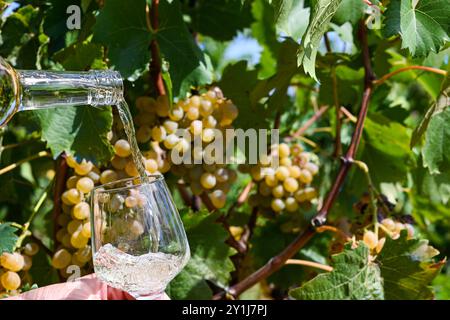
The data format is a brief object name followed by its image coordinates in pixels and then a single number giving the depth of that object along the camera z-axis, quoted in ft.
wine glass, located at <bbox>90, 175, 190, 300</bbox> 3.13
